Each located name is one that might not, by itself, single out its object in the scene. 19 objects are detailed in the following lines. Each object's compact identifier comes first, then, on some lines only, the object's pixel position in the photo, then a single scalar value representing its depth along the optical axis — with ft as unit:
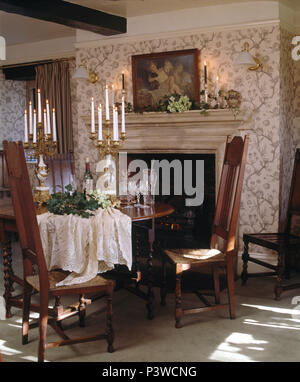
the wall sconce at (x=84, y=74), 15.81
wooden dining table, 10.11
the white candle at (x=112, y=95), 15.79
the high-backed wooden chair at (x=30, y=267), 8.11
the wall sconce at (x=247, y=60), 13.15
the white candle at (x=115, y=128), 9.89
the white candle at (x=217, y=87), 14.12
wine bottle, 10.98
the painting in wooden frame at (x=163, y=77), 14.70
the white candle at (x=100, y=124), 9.73
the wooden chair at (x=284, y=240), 12.03
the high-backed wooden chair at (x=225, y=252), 9.91
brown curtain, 19.51
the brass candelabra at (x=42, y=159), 11.75
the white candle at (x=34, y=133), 11.22
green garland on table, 9.40
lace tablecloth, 9.02
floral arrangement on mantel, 13.75
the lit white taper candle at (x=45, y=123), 11.45
